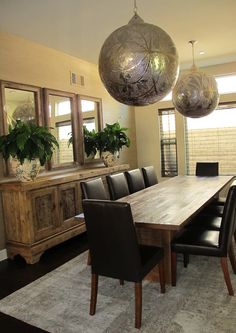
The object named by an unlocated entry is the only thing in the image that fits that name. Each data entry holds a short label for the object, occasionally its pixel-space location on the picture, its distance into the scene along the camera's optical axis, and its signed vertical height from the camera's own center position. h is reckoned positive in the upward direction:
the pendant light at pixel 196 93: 3.95 +0.67
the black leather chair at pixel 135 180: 4.27 -0.51
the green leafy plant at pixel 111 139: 5.41 +0.15
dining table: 2.47 -0.62
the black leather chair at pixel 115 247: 2.21 -0.78
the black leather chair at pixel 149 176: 4.73 -0.51
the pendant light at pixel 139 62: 2.10 +0.61
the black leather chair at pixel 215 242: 2.59 -0.91
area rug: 2.27 -1.38
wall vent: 5.18 +1.23
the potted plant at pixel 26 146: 3.61 +0.06
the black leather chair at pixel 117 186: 3.81 -0.52
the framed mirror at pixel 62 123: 4.67 +0.42
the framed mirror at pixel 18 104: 3.90 +0.65
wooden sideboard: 3.69 -0.84
